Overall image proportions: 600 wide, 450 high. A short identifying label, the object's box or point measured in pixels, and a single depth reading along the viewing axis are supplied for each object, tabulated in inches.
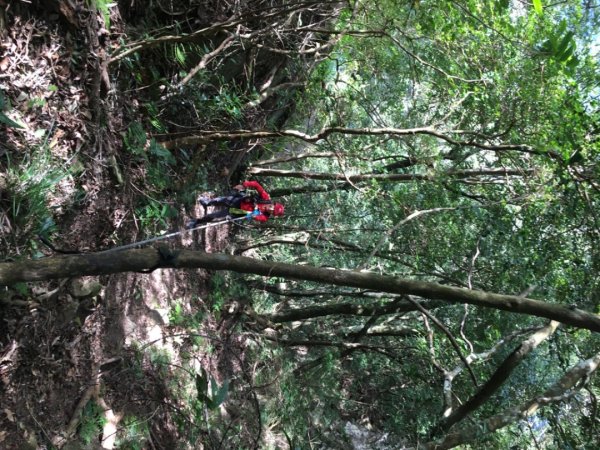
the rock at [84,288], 185.2
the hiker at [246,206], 261.4
